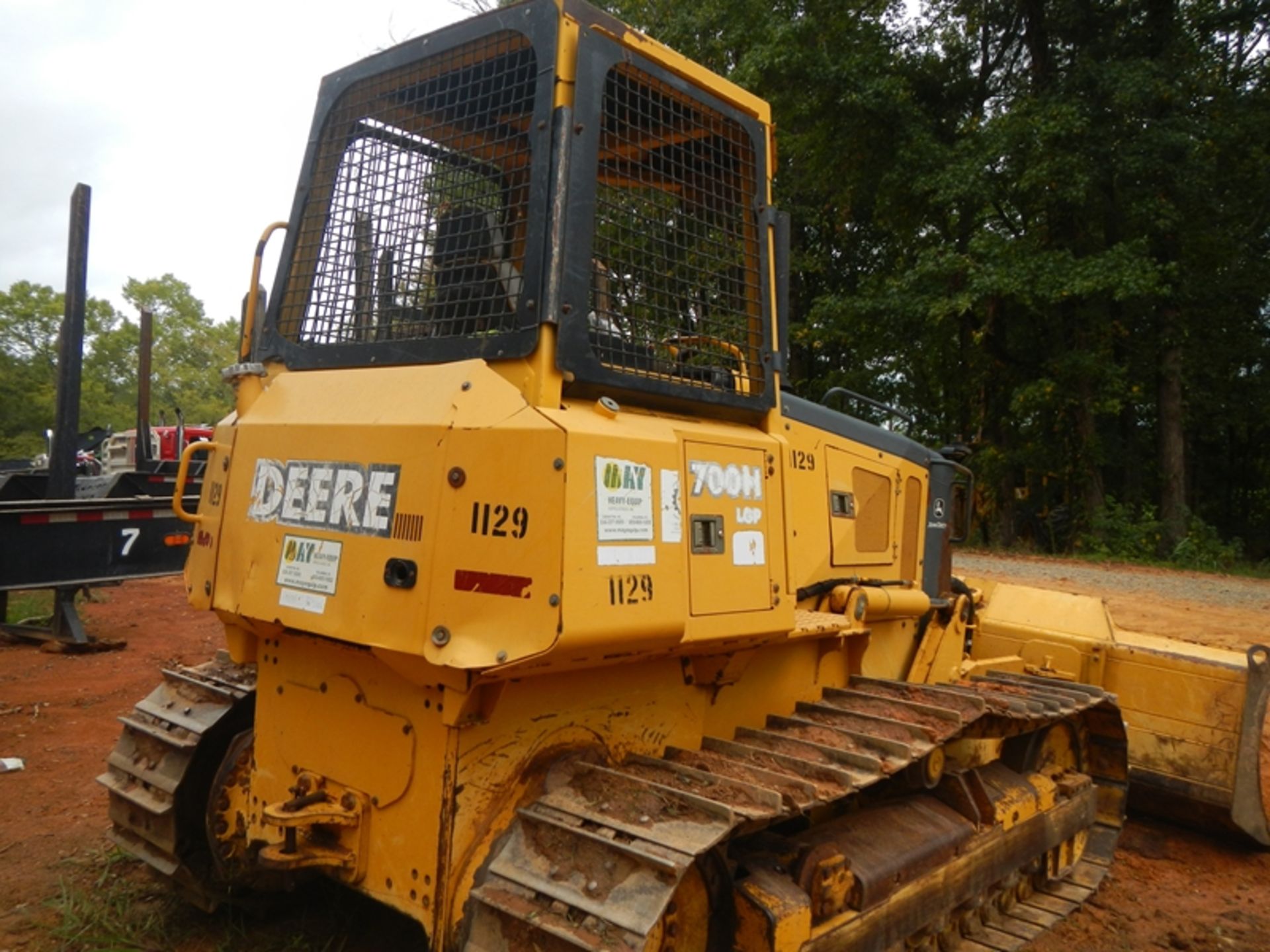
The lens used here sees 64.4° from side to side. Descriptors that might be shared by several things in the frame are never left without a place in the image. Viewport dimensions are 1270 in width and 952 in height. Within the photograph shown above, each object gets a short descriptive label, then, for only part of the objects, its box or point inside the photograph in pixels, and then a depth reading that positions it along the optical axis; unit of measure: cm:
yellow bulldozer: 242
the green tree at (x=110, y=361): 4828
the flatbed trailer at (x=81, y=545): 706
